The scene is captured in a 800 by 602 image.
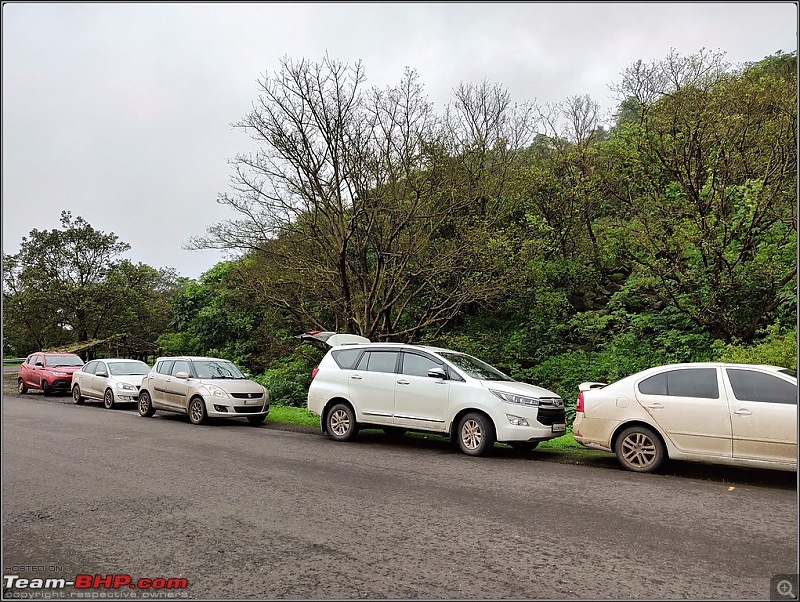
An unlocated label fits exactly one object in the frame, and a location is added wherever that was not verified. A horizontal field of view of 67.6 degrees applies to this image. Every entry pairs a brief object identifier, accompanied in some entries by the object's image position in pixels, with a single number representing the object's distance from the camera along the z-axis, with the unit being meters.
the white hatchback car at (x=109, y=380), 18.22
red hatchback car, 22.84
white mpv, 9.98
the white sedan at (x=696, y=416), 7.82
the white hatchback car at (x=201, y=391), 14.10
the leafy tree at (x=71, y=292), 34.56
